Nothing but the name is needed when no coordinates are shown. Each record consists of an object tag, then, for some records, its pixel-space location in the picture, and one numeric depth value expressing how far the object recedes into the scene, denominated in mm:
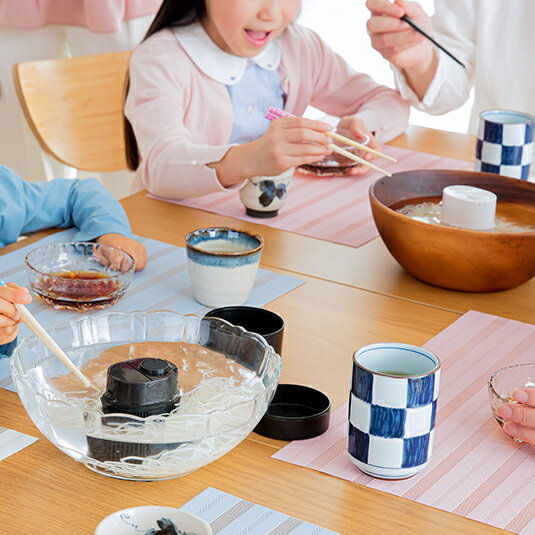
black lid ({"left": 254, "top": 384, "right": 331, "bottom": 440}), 1762
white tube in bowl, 2068
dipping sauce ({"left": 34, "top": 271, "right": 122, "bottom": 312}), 1985
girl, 2266
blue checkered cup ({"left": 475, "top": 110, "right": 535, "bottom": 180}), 2301
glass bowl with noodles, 1678
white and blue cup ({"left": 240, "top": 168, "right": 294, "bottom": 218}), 2238
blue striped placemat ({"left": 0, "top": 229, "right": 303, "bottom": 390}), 1988
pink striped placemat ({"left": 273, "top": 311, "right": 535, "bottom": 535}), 1692
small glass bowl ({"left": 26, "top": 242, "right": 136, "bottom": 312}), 1989
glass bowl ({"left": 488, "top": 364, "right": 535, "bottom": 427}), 1831
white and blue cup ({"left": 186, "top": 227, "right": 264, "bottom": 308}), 1985
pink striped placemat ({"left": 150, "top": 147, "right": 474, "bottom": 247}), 2228
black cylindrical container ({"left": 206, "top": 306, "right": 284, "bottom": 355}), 1869
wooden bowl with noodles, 2007
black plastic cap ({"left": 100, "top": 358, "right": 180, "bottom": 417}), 1706
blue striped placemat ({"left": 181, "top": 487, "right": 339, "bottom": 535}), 1657
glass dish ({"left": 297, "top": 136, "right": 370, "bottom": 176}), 2420
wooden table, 1673
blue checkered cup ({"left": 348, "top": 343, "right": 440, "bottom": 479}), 1696
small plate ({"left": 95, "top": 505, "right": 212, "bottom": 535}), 1589
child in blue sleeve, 2128
